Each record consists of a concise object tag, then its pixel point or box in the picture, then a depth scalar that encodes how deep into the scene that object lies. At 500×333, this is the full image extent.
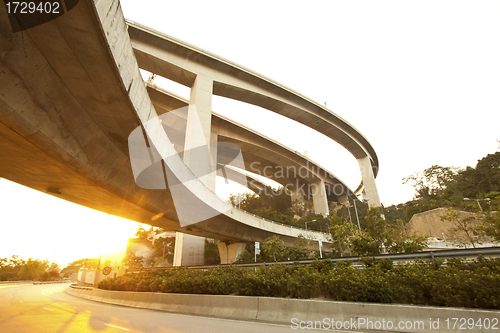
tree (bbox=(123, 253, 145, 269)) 66.88
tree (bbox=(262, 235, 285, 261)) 31.98
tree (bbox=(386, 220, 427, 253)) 12.71
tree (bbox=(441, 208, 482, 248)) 39.28
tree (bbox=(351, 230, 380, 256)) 15.72
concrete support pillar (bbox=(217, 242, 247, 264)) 32.97
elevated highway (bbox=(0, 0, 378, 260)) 5.65
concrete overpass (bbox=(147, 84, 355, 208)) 37.25
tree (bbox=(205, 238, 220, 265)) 47.47
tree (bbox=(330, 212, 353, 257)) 23.12
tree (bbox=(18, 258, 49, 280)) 88.56
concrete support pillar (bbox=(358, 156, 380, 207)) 54.88
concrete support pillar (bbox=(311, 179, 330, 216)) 66.55
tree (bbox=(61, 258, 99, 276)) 122.25
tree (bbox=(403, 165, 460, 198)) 71.88
